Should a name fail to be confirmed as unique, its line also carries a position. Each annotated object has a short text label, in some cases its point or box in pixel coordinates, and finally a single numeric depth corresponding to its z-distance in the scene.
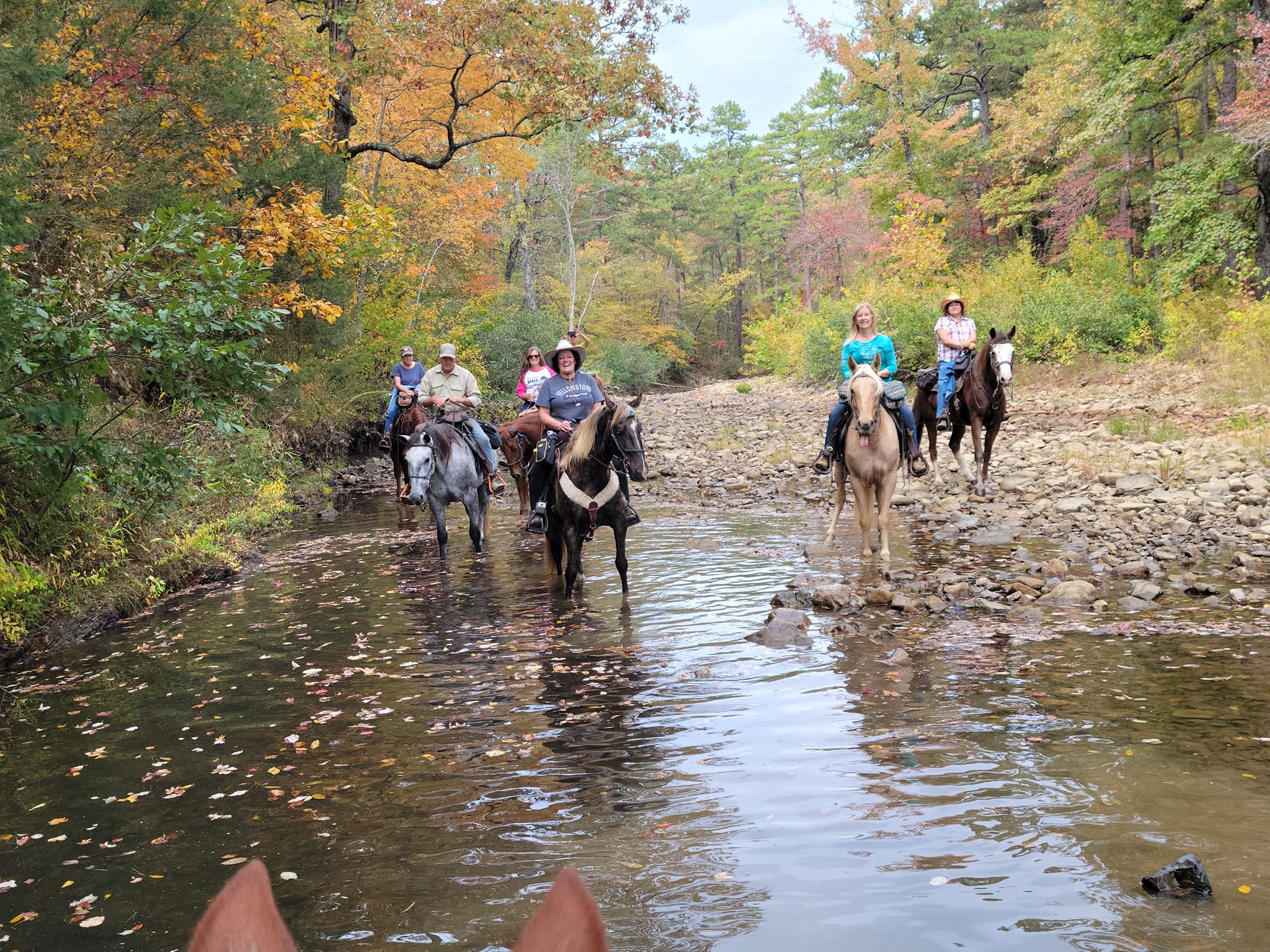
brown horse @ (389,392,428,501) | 15.28
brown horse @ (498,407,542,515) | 14.75
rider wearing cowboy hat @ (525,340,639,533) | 10.22
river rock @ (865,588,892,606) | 8.16
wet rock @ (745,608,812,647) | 7.36
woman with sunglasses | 14.55
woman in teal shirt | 10.51
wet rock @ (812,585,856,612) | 8.15
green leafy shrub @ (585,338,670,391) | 50.82
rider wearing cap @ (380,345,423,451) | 15.80
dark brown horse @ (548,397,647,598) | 8.84
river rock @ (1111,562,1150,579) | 8.26
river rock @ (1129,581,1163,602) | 7.45
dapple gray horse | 12.15
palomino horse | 9.92
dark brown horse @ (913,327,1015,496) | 13.12
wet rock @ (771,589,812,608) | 8.27
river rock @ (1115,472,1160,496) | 11.74
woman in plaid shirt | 14.16
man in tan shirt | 13.88
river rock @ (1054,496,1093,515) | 11.32
